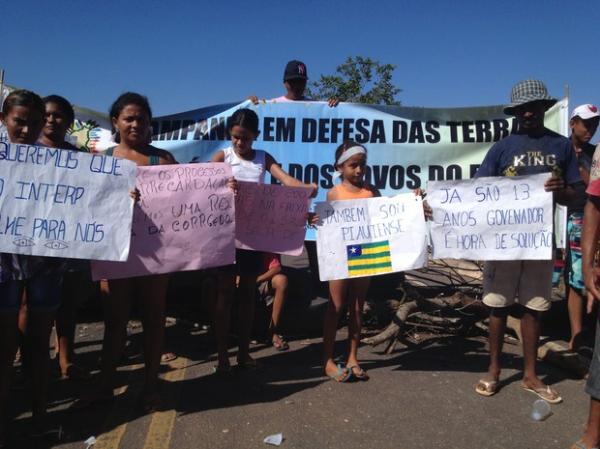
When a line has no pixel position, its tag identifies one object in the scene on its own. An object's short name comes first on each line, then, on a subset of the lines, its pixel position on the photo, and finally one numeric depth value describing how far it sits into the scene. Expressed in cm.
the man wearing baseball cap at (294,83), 522
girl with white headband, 375
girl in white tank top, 374
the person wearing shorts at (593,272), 242
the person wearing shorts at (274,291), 472
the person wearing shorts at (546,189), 340
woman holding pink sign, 311
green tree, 2680
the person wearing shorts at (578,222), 437
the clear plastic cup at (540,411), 317
